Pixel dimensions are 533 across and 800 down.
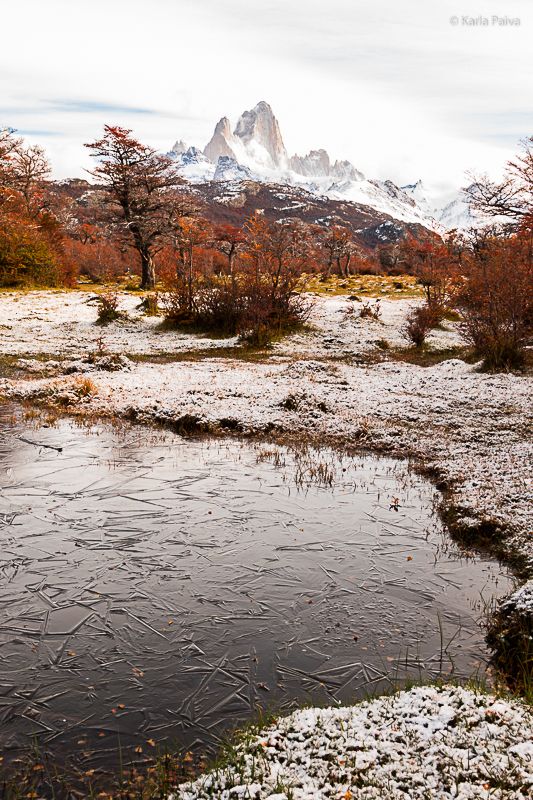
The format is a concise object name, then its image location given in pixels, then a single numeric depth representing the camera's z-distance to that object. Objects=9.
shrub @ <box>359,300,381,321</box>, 32.74
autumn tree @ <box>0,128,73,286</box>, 43.56
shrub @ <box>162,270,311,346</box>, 26.25
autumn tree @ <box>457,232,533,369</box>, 19.75
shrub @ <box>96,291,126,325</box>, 29.67
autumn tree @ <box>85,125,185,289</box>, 44.09
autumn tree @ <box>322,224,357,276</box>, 68.81
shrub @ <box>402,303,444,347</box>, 26.08
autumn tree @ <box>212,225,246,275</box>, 49.72
